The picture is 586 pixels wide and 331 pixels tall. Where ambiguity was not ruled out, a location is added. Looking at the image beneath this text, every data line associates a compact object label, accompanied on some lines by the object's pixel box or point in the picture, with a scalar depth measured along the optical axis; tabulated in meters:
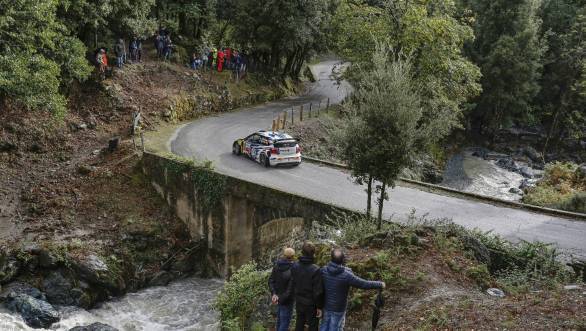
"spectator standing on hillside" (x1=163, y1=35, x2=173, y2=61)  34.53
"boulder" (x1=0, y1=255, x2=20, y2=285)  18.73
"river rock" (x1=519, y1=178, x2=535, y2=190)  34.33
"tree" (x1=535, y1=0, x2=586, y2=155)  45.41
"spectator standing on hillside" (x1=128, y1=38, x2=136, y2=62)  32.38
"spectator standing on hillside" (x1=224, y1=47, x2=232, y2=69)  37.56
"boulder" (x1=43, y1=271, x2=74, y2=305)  18.84
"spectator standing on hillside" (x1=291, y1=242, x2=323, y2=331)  9.50
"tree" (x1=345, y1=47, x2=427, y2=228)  14.88
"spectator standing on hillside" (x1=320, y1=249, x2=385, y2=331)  9.35
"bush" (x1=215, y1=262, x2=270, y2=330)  12.94
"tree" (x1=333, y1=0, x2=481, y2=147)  29.00
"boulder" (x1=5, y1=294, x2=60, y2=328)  17.27
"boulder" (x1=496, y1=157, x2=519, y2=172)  40.07
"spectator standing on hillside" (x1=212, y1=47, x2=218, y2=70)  36.88
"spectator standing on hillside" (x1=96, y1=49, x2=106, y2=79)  29.79
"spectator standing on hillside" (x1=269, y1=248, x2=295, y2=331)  10.15
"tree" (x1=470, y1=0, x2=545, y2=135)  44.06
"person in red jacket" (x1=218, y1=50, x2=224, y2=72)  36.66
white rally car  23.62
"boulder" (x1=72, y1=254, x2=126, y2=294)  19.81
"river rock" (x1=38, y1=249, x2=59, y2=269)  19.44
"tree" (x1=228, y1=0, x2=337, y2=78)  36.63
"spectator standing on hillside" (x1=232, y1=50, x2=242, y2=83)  37.16
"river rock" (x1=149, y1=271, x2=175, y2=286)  21.92
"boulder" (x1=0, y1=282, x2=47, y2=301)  18.17
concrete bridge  21.38
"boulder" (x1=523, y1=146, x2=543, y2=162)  43.39
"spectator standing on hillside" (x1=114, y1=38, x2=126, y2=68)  30.69
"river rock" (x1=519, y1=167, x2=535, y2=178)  38.22
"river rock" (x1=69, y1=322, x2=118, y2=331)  16.73
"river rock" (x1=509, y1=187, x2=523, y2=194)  33.57
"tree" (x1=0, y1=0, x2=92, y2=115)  22.09
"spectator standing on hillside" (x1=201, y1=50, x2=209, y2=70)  36.03
